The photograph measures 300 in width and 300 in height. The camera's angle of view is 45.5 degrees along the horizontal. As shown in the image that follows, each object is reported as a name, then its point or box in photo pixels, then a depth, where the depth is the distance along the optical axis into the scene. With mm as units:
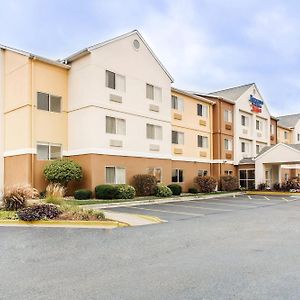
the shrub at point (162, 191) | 24859
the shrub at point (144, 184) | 24922
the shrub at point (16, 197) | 14633
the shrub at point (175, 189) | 27188
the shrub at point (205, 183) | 30903
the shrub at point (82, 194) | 21359
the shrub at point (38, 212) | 12377
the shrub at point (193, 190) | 30781
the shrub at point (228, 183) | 33844
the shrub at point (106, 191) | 21547
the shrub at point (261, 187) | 35125
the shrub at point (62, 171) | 21391
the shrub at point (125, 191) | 21859
